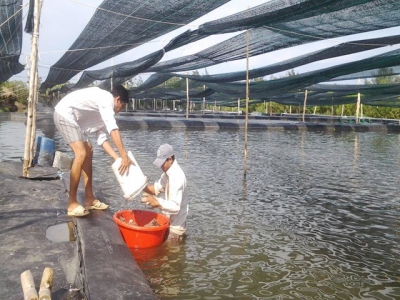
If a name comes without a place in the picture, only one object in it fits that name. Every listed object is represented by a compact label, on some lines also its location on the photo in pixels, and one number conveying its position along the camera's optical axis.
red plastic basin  3.81
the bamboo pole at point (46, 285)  1.85
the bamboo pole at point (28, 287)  1.81
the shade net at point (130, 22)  7.98
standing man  3.62
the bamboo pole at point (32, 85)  5.41
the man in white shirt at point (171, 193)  3.88
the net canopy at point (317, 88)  12.25
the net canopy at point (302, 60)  9.77
